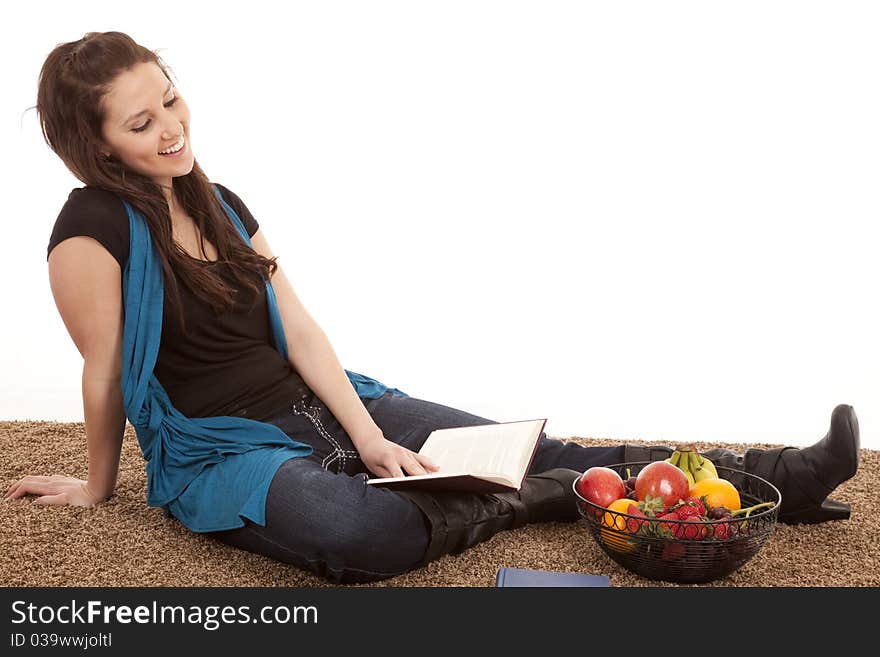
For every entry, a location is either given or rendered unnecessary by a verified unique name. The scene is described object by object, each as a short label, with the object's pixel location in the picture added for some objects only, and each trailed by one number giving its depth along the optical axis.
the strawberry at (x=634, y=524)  1.72
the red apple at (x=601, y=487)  1.81
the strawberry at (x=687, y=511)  1.70
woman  1.81
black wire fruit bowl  1.70
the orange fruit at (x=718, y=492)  1.76
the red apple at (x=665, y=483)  1.75
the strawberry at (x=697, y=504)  1.71
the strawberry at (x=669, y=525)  1.70
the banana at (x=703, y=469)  1.84
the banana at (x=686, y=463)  1.84
